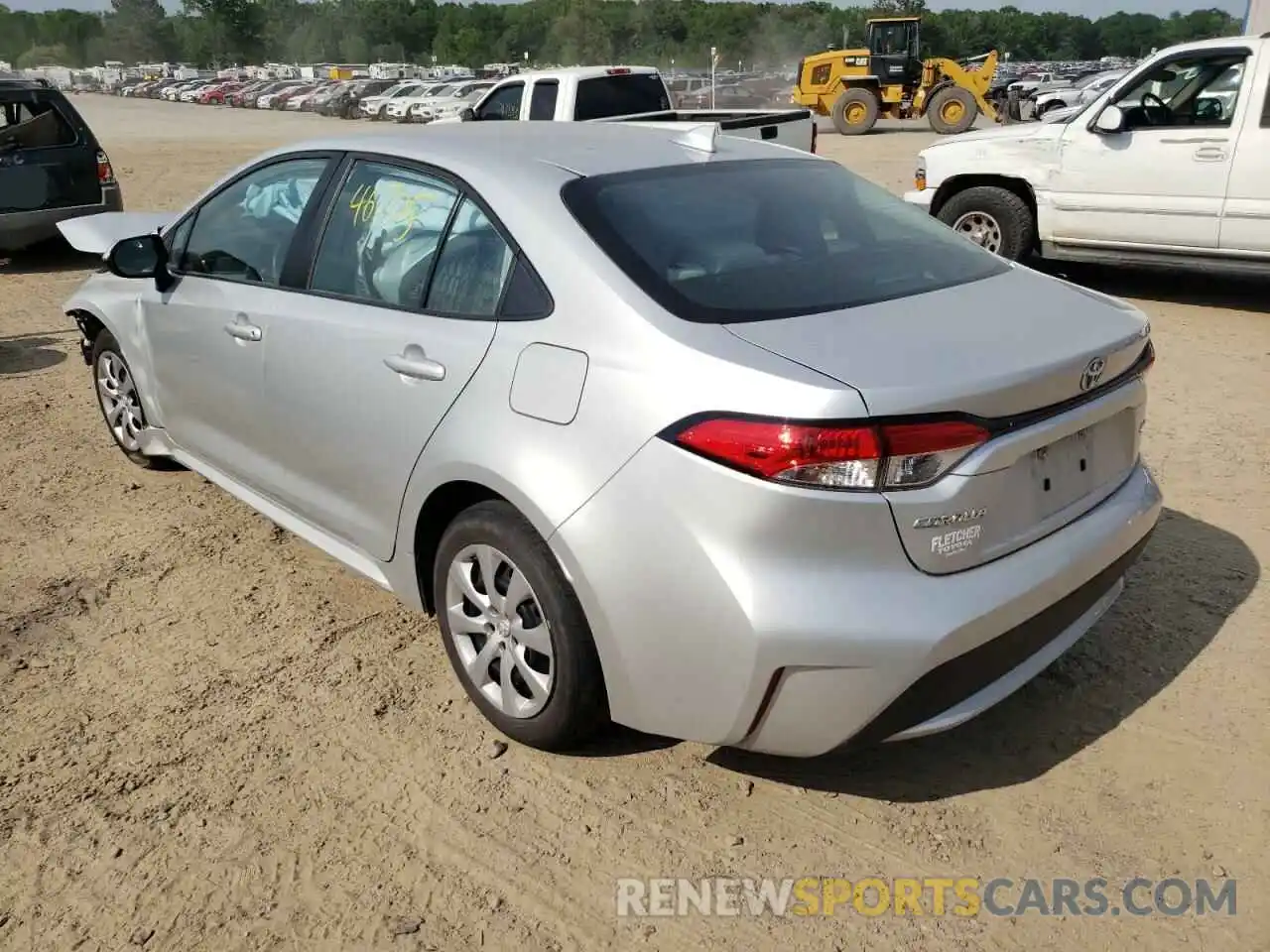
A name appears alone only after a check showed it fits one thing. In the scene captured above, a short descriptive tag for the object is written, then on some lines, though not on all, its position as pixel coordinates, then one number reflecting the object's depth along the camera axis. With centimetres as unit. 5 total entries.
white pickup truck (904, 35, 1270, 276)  734
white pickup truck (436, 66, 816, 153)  1177
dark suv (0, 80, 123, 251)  989
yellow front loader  2620
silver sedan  231
